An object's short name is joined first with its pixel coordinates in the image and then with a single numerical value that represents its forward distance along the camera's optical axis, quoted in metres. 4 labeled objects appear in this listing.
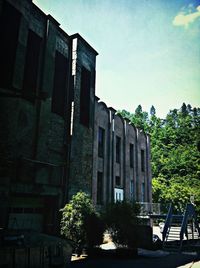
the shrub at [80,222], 11.82
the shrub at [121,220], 11.84
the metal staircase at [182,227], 15.17
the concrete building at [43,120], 12.38
